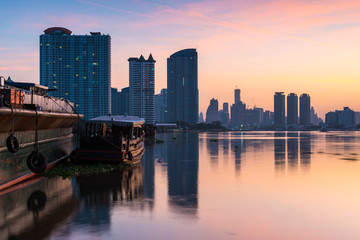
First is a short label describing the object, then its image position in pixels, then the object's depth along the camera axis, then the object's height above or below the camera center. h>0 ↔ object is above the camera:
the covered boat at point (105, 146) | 36.00 -2.17
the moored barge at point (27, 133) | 23.67 -0.80
